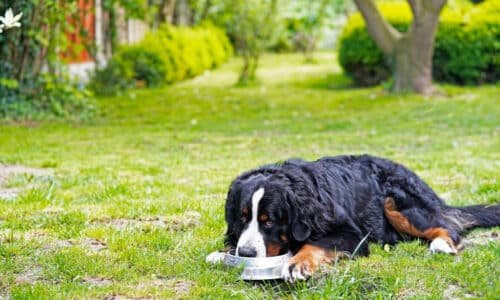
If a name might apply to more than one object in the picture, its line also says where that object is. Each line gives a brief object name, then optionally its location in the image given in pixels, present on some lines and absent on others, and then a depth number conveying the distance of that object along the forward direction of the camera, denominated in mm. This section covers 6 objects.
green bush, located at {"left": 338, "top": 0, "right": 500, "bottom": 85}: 18297
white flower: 4098
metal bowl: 4203
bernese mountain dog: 4445
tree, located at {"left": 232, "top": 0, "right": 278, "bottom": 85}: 21391
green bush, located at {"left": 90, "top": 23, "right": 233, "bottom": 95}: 19109
